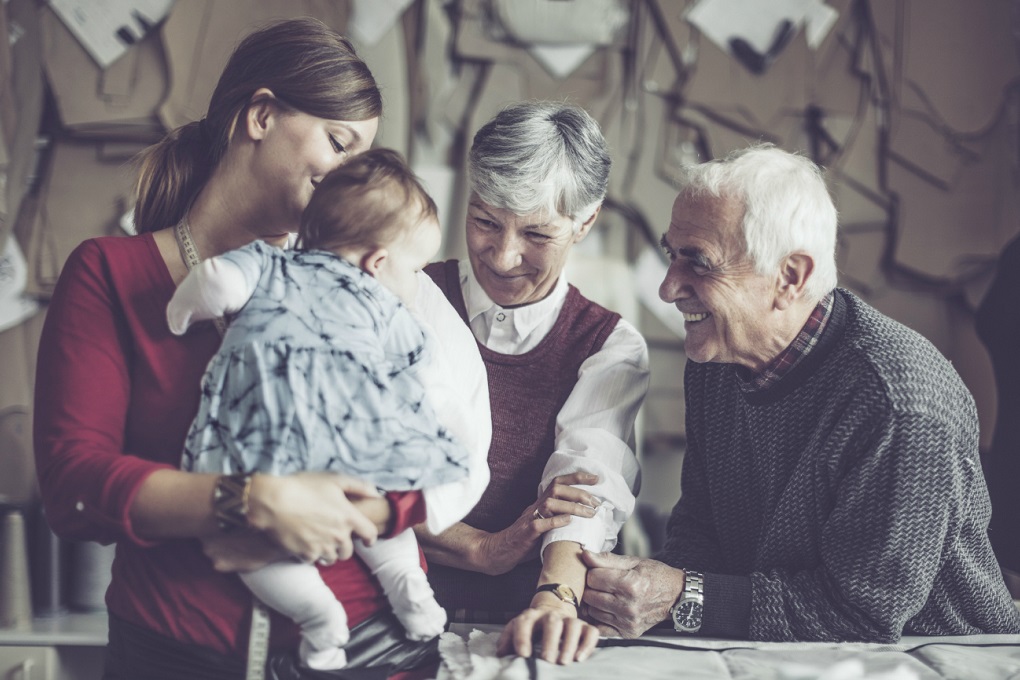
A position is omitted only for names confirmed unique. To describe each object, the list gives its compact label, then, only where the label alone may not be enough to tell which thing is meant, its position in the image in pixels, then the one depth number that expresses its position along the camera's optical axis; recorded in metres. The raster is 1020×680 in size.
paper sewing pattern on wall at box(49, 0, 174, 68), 2.71
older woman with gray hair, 1.57
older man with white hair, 1.48
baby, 1.10
